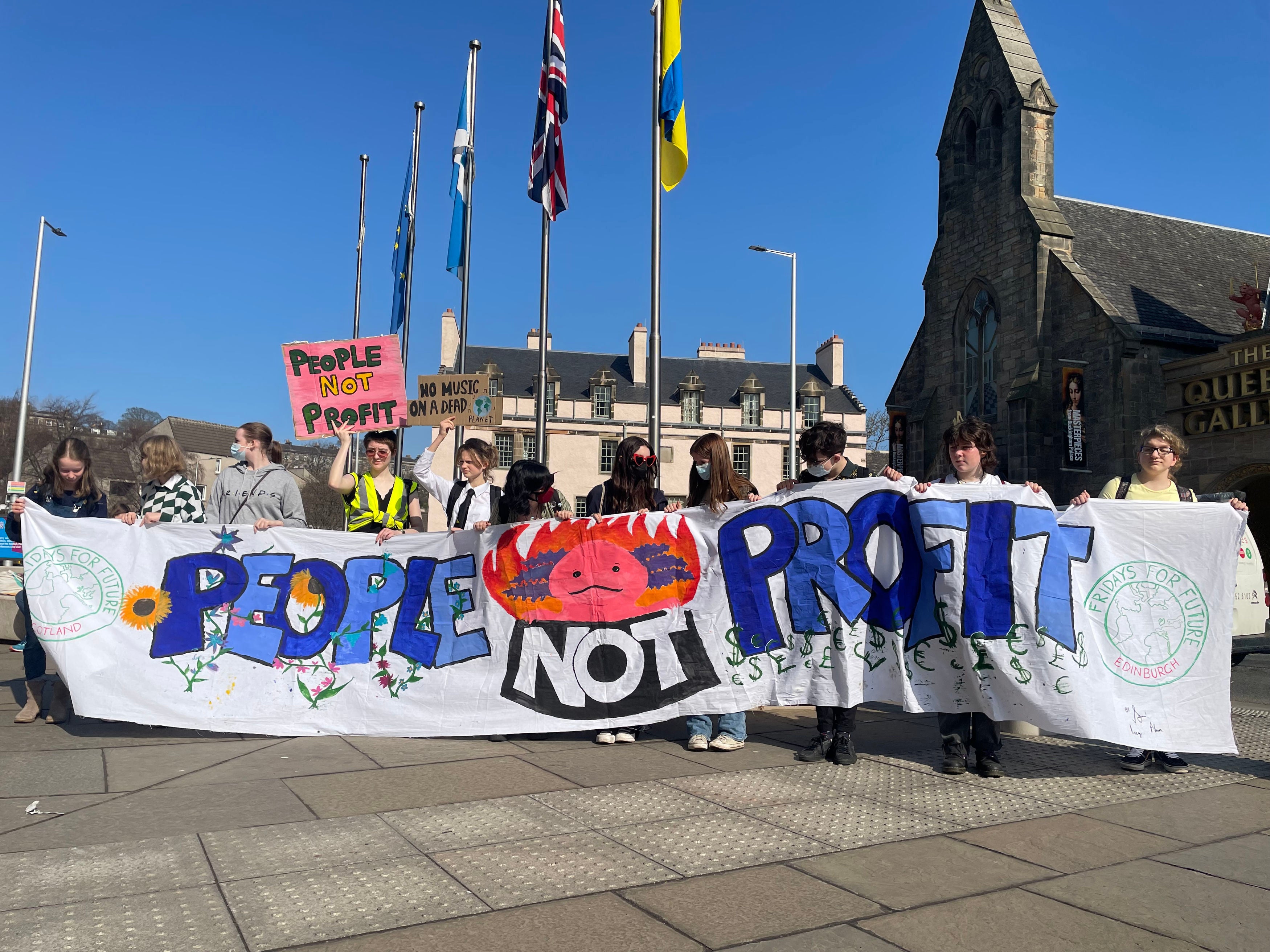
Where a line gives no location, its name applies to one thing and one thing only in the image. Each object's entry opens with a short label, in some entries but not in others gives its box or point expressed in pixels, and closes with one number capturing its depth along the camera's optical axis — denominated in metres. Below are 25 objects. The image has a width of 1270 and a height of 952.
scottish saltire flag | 18.14
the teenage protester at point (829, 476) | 5.53
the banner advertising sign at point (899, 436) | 30.55
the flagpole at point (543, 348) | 14.35
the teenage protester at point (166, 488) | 6.42
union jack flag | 13.45
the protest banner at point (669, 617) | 5.44
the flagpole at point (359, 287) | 29.31
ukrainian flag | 11.80
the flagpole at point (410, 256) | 22.06
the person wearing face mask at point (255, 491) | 6.55
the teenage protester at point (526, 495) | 6.45
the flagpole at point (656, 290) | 10.92
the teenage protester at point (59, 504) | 6.32
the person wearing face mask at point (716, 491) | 5.80
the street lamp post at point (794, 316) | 34.66
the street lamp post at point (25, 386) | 32.53
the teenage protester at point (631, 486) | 6.14
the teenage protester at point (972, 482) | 5.34
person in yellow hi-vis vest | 6.61
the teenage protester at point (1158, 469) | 5.71
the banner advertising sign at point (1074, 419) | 23.48
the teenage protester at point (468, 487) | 6.54
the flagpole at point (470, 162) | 17.98
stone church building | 23.41
